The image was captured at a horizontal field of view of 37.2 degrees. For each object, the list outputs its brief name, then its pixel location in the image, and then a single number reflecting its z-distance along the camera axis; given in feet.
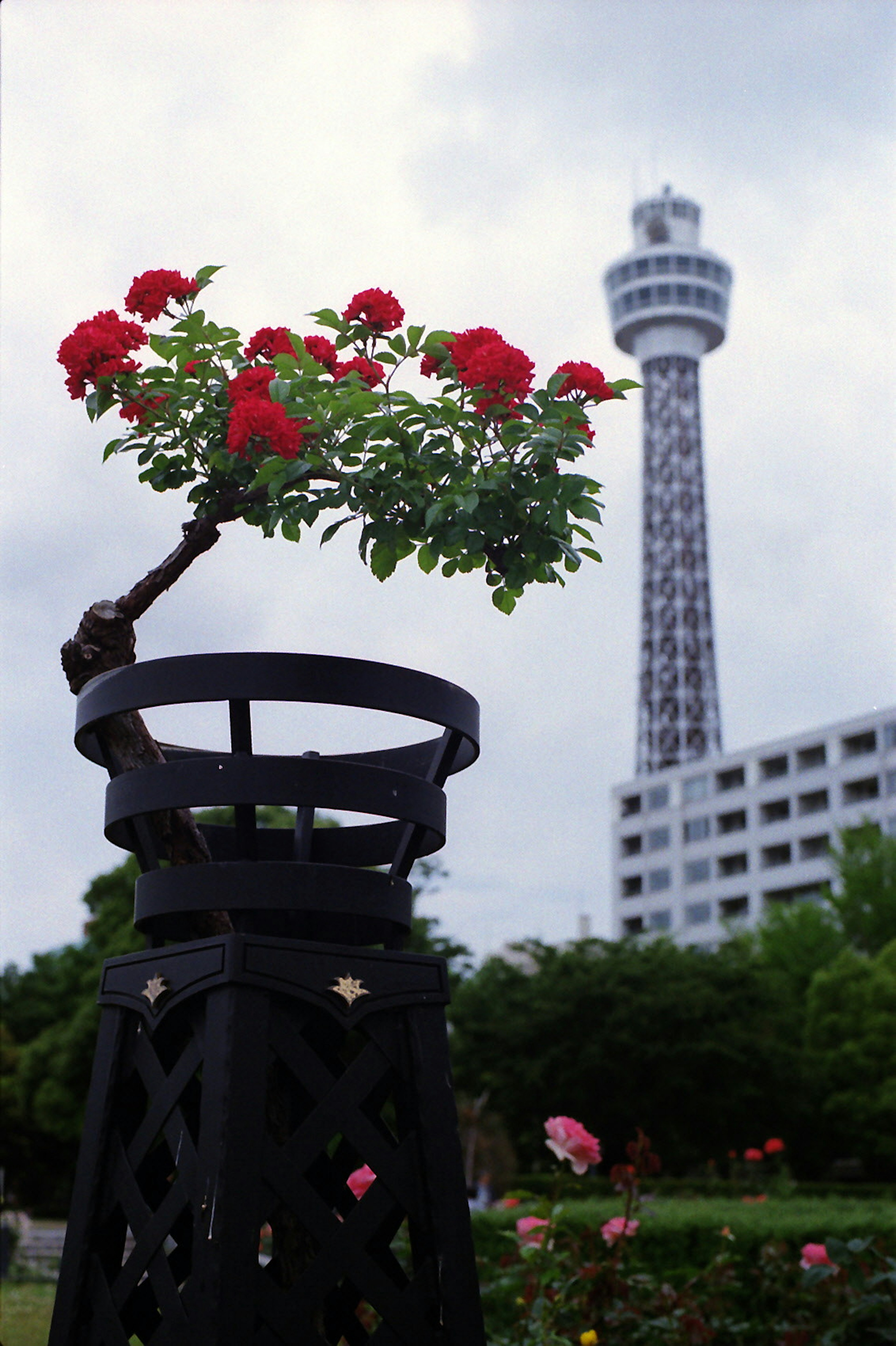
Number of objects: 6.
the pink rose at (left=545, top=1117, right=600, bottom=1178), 13.75
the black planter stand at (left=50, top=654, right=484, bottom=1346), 6.71
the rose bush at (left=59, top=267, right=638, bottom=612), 8.25
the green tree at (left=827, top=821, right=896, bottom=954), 125.29
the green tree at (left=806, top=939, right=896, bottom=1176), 89.97
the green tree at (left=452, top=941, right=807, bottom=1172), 83.10
